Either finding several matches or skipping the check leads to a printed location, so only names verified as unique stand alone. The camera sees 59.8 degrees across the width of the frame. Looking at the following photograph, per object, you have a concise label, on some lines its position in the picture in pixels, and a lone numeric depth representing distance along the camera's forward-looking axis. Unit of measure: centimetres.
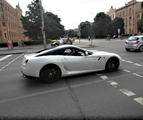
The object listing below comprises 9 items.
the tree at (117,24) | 6184
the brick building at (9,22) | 4644
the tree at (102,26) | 6120
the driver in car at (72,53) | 519
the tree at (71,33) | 12676
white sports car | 438
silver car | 1116
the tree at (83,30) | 8228
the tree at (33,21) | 3430
